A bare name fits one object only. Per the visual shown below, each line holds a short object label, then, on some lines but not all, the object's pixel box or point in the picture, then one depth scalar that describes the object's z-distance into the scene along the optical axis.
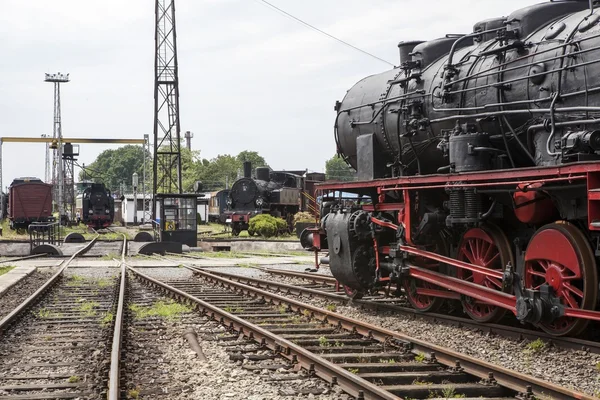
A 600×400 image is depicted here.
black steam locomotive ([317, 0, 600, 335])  7.25
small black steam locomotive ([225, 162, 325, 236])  42.53
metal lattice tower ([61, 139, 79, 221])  65.19
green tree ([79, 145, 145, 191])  157.12
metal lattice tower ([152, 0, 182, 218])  38.94
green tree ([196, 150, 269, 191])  103.50
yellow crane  74.88
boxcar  45.19
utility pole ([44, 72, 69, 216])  53.72
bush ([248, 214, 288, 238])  39.06
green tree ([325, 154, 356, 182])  134.38
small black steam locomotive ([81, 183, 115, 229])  55.06
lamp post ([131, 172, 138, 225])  61.72
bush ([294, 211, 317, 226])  40.83
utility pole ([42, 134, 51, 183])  89.75
